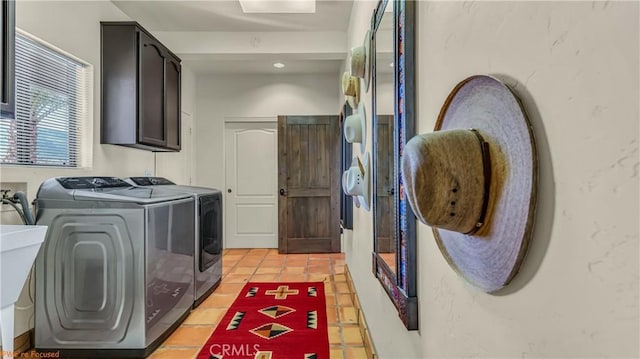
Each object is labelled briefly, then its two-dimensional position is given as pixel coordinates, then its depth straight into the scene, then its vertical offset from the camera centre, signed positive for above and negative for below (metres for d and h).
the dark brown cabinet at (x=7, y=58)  1.58 +0.56
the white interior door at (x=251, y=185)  5.41 -0.05
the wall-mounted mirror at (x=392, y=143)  1.11 +0.15
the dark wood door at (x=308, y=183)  5.10 -0.02
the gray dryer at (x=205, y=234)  2.95 -0.47
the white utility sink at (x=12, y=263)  1.53 -0.36
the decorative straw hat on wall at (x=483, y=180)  0.53 +0.00
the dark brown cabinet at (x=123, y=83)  2.96 +0.83
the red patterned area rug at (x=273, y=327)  2.15 -1.02
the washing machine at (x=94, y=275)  2.11 -0.55
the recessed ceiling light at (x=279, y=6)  3.06 +1.54
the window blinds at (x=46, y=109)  2.19 +0.51
